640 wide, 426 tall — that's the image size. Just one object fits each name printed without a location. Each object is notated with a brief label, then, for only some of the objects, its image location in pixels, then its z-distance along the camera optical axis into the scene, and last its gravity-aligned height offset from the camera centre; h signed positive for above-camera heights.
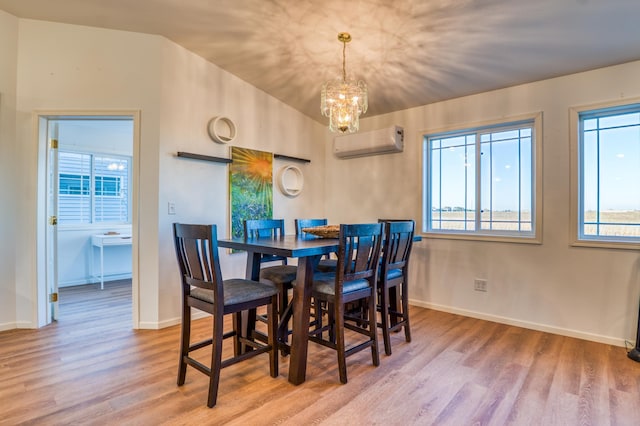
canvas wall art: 3.71 +0.33
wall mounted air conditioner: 3.93 +0.89
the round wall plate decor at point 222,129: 3.46 +0.90
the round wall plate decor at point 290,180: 4.21 +0.44
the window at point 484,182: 3.27 +0.36
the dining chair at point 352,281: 2.13 -0.44
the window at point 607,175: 2.80 +0.36
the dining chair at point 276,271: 2.50 -0.45
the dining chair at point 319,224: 2.89 -0.15
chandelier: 2.73 +0.93
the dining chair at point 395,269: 2.53 -0.43
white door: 3.17 -0.07
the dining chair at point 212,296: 1.85 -0.49
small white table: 4.68 -0.38
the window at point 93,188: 4.87 +0.39
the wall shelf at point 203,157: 3.21 +0.57
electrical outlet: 3.42 -0.70
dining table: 2.10 -0.57
